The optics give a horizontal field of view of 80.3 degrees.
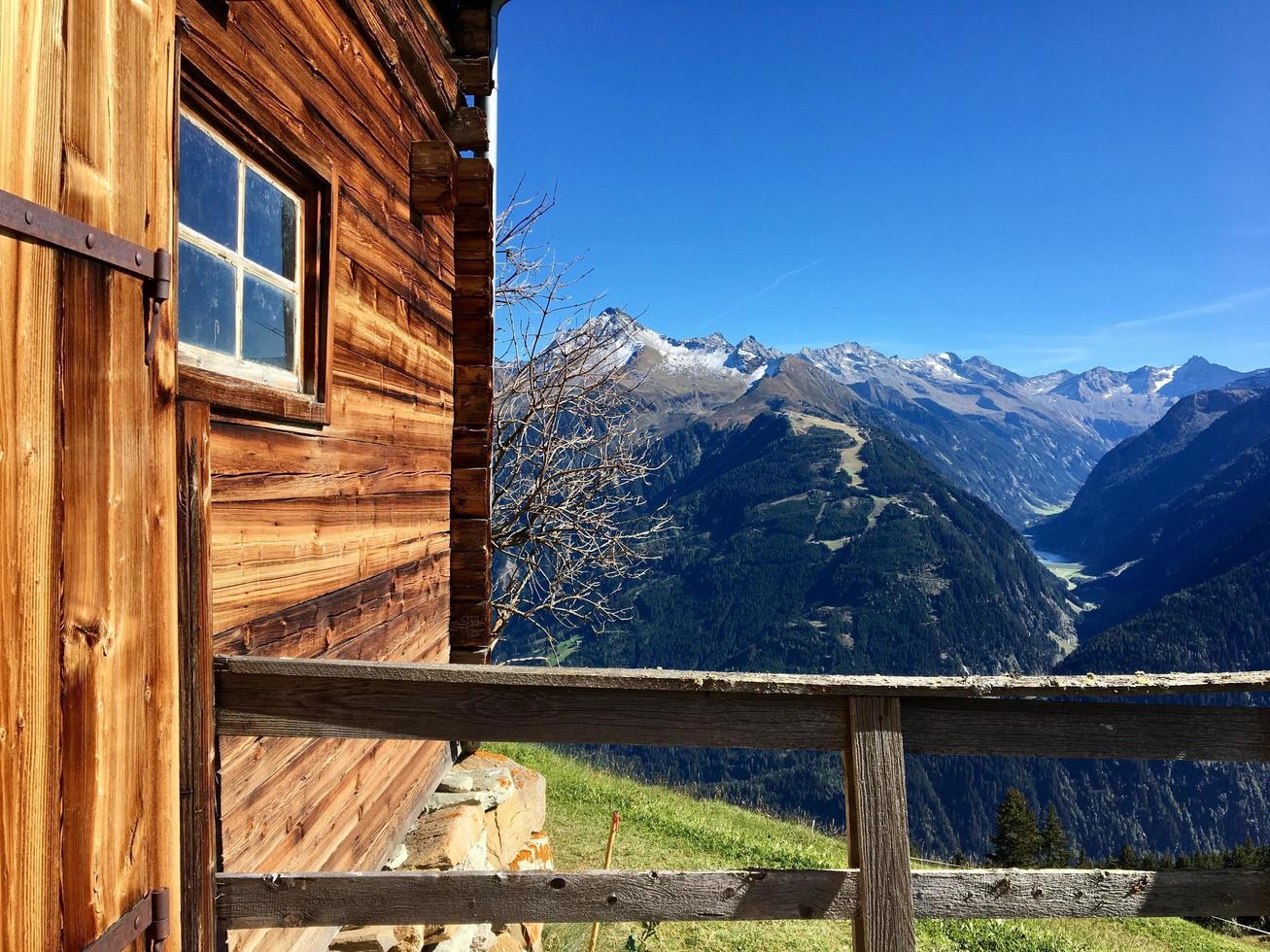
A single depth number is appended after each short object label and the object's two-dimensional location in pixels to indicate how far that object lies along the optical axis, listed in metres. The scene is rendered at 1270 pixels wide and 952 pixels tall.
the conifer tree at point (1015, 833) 29.22
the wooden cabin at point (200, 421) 1.40
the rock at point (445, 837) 4.02
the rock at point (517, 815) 5.01
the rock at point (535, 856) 5.37
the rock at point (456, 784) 5.00
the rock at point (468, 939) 3.92
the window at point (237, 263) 2.32
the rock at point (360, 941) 3.23
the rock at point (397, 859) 3.95
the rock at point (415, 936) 3.68
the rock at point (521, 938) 4.48
